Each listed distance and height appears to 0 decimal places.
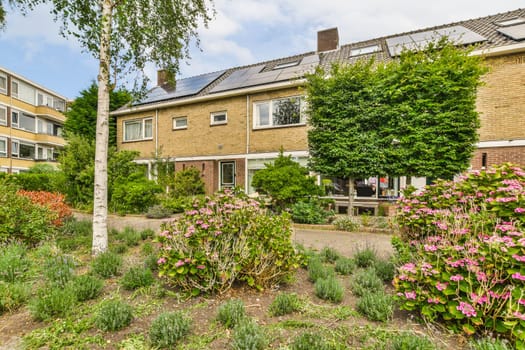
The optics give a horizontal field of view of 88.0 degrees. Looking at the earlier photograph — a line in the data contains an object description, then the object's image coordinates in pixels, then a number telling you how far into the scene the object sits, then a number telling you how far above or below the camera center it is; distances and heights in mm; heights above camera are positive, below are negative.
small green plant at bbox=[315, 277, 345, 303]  3205 -1394
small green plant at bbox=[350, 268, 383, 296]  3332 -1388
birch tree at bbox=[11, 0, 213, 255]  4762 +2604
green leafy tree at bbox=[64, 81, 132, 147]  20234 +4537
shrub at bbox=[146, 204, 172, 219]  9718 -1440
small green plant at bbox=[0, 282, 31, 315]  3062 -1444
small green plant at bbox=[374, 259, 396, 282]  3801 -1365
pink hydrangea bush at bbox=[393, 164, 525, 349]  2264 -807
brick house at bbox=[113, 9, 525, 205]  8703 +2777
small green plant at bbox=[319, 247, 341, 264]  4809 -1457
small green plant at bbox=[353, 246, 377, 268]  4398 -1371
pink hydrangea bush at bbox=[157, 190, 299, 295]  3246 -940
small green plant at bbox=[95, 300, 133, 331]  2582 -1399
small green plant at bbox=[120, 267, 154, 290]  3525 -1403
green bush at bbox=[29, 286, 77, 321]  2783 -1396
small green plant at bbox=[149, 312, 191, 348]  2355 -1398
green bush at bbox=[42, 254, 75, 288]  3475 -1347
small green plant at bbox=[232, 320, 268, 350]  2188 -1368
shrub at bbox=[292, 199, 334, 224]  8219 -1212
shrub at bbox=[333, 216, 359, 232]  7527 -1411
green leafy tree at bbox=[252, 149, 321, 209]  8609 -324
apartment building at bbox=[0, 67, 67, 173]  25750 +5162
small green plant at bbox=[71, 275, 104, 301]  3181 -1372
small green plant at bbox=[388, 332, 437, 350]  2115 -1337
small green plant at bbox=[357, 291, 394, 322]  2723 -1367
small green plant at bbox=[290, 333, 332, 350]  2145 -1360
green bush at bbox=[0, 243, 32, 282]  3734 -1352
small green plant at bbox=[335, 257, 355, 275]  4125 -1423
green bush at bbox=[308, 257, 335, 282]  3826 -1405
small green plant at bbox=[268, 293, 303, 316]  2906 -1432
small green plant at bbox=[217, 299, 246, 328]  2652 -1401
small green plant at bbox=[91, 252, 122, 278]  3914 -1361
